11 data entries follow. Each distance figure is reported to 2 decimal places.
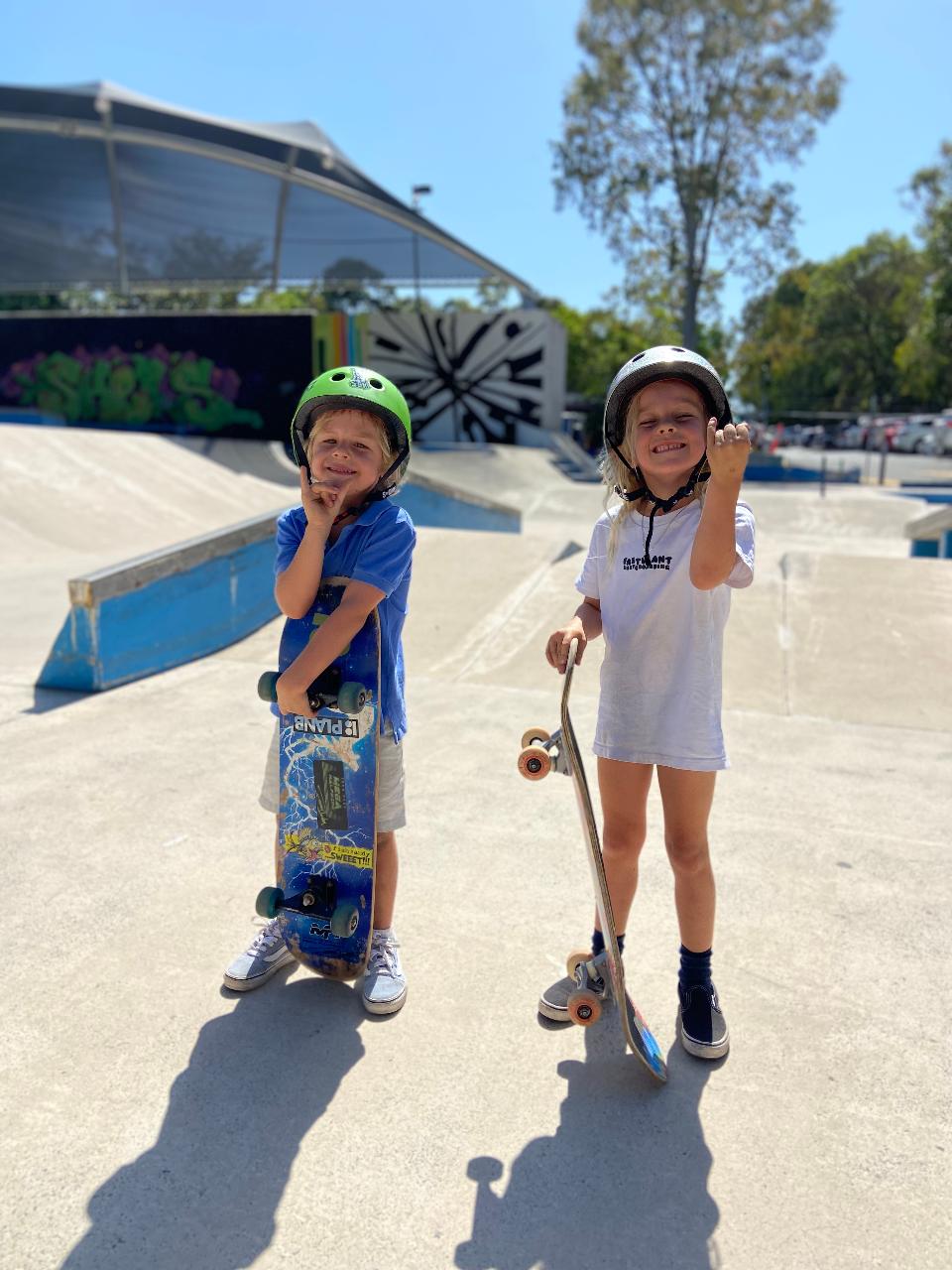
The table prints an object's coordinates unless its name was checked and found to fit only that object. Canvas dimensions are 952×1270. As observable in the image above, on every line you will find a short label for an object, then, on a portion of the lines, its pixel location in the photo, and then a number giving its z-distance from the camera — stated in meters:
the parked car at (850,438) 42.81
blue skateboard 2.30
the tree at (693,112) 27.23
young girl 2.07
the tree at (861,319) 53.03
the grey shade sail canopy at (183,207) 22.50
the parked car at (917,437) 38.41
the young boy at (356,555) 2.18
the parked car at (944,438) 36.66
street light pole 32.50
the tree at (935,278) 30.41
